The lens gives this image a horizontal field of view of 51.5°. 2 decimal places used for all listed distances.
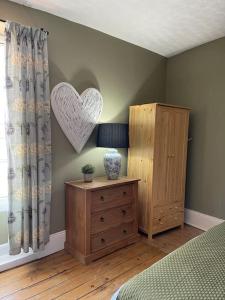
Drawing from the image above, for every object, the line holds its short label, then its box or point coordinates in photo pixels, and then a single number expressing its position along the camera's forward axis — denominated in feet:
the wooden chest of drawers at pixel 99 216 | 7.46
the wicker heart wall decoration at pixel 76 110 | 7.93
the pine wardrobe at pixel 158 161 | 9.07
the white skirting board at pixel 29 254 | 7.12
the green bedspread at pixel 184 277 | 2.97
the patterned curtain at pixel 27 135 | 6.68
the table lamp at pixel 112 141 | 8.34
